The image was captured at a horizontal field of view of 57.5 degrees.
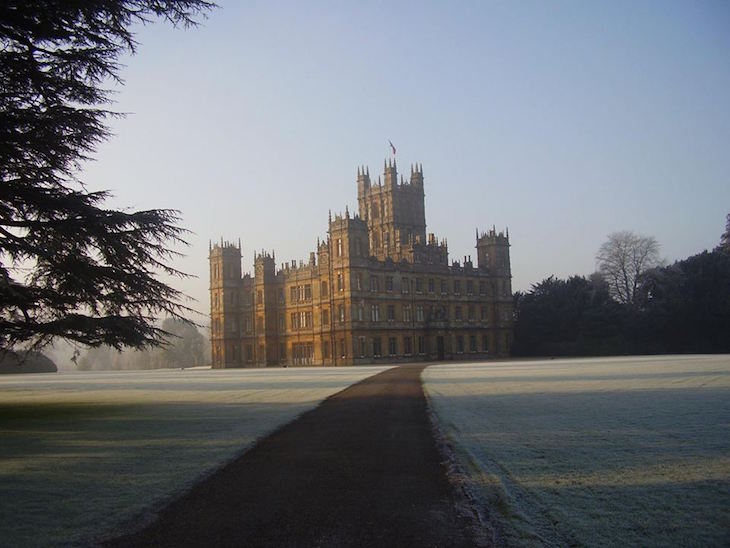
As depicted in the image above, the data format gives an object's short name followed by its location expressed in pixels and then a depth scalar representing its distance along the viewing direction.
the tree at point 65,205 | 15.68
